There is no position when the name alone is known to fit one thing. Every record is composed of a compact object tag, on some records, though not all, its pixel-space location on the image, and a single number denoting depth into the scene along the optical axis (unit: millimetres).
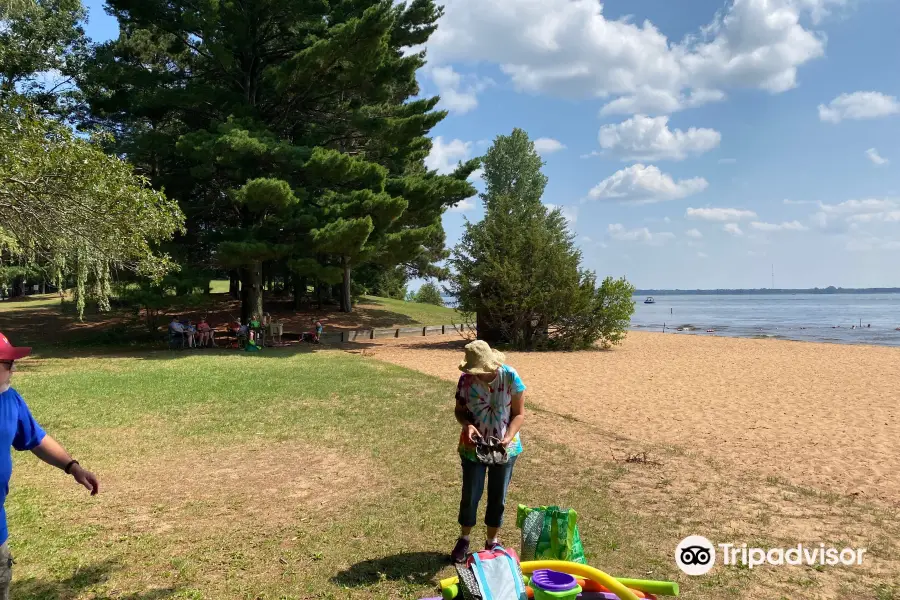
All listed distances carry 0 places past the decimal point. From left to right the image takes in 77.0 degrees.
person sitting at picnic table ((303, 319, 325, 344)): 22625
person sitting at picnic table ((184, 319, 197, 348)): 19641
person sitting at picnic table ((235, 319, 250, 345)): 20047
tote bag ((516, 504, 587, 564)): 3562
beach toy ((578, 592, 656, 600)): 2869
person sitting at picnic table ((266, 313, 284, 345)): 21933
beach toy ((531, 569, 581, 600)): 2727
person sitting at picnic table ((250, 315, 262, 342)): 20072
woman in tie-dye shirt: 3939
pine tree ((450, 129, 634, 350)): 22484
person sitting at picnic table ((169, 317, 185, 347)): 19422
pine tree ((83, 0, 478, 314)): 18391
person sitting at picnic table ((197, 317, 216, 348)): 20156
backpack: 2762
